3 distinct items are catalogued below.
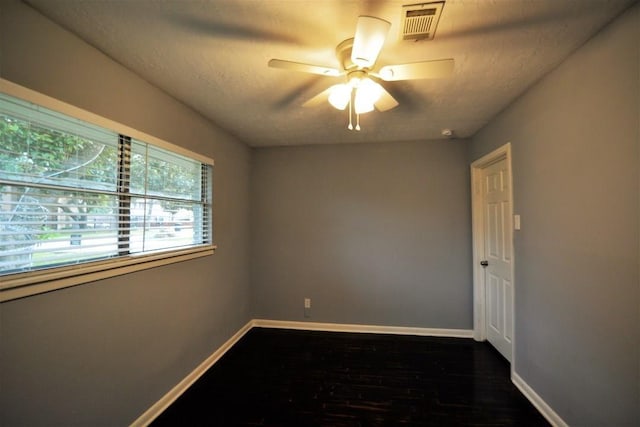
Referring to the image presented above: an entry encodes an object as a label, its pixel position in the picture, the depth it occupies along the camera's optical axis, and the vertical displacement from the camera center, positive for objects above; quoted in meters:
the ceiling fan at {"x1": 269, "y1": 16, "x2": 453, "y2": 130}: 1.11 +0.78
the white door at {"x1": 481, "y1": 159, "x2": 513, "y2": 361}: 2.47 -0.36
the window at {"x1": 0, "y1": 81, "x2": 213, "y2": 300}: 1.15 +0.13
